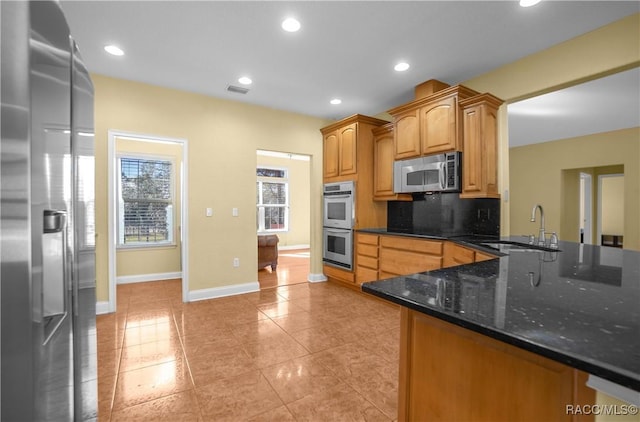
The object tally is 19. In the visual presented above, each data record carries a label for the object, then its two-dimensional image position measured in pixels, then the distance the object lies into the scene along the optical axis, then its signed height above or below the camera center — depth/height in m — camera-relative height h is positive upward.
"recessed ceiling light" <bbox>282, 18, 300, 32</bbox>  2.30 +1.50
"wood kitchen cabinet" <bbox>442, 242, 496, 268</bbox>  2.50 -0.44
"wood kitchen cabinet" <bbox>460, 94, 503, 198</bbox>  2.96 +0.67
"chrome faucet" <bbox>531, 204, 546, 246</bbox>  2.21 -0.24
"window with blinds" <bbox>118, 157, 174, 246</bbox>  4.75 +0.12
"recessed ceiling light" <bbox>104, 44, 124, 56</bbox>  2.67 +1.51
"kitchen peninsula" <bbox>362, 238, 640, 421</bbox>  0.62 -0.29
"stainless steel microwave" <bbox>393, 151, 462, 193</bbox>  3.14 +0.41
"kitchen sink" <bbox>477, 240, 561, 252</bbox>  2.06 -0.31
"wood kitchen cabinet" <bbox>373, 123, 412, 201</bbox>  4.03 +0.62
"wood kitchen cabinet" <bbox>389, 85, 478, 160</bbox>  3.09 +0.98
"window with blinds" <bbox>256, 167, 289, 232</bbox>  8.06 +0.27
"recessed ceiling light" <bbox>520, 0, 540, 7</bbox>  2.07 +1.48
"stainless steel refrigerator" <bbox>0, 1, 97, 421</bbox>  0.54 -0.02
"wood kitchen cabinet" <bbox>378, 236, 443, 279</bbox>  3.13 -0.55
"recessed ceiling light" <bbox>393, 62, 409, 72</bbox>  3.01 +1.51
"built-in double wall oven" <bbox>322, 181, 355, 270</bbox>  4.20 -0.23
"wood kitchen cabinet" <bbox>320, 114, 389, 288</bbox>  4.18 +0.63
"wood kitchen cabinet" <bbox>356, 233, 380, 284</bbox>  3.85 -0.67
